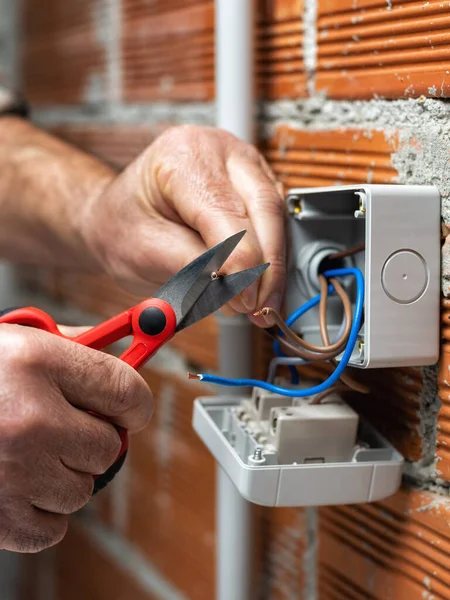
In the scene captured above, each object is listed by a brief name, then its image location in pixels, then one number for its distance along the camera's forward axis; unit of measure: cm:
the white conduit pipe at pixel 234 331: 75
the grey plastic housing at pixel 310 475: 56
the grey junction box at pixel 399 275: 53
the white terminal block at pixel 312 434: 56
